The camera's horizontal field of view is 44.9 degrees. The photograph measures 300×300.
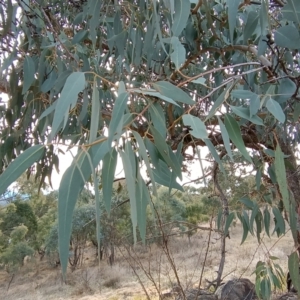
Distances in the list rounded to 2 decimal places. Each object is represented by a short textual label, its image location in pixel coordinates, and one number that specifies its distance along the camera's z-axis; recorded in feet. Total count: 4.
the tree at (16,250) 21.17
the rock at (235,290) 9.59
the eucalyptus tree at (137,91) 1.41
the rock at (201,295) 8.87
